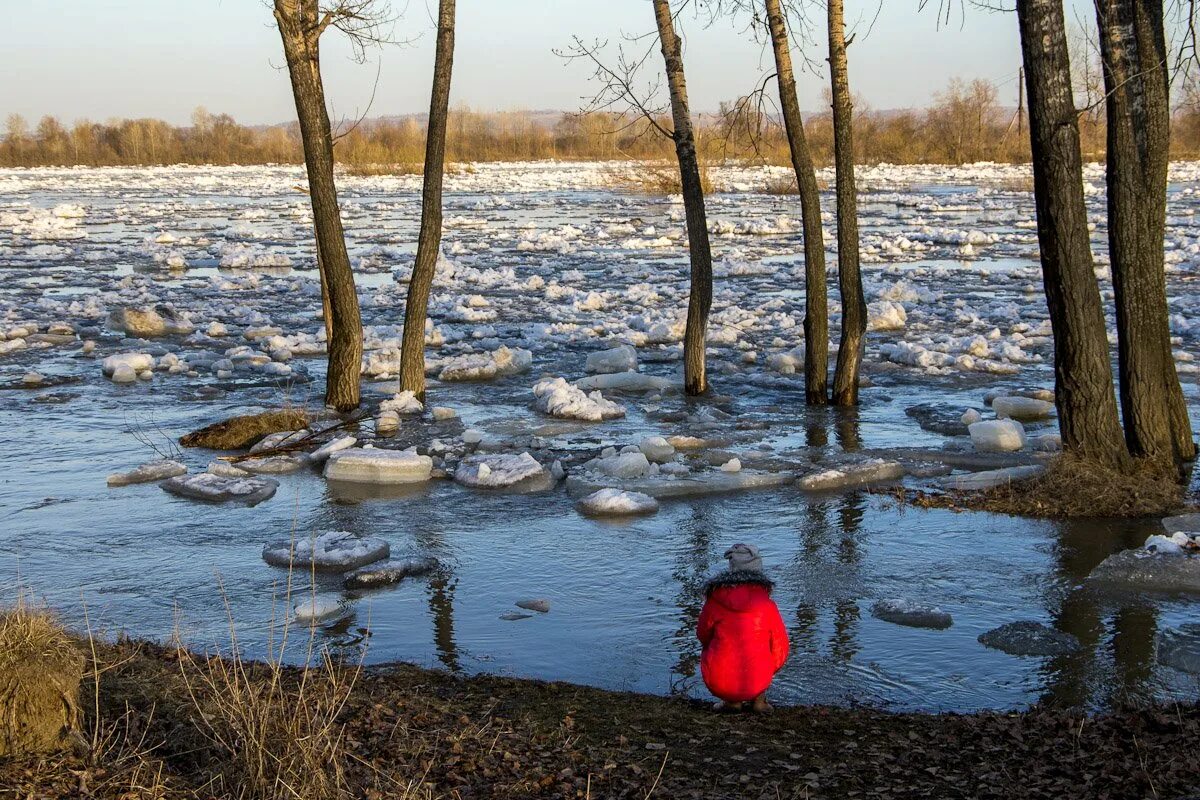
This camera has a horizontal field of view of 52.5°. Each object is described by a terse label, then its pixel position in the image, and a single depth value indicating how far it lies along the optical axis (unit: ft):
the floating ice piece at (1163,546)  22.13
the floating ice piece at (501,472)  30.30
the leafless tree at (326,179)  35.96
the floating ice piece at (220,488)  29.30
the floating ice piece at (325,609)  20.72
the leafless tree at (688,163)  37.40
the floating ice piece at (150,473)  30.55
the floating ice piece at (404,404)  38.50
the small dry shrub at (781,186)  174.19
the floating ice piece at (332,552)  23.72
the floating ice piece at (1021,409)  37.76
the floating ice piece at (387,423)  36.24
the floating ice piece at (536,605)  21.45
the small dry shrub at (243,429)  34.88
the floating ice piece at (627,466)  30.60
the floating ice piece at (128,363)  46.21
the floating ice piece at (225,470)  31.24
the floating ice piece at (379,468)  30.96
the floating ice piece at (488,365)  46.11
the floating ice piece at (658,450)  32.53
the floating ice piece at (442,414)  38.32
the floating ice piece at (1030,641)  19.15
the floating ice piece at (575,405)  38.52
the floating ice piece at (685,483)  29.32
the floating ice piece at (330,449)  32.71
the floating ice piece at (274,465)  32.07
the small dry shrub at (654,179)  165.99
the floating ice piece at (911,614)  20.52
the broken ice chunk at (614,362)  47.42
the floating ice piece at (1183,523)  24.89
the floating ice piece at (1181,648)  18.31
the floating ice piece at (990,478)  29.04
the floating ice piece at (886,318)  57.77
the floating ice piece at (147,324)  57.16
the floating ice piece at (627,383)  43.24
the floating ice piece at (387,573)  22.63
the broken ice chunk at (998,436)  32.55
